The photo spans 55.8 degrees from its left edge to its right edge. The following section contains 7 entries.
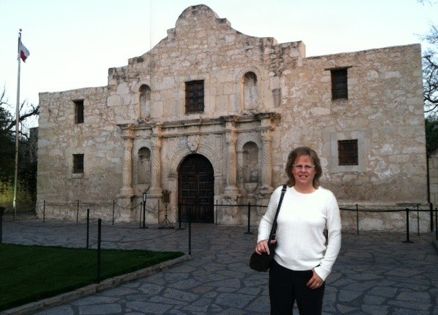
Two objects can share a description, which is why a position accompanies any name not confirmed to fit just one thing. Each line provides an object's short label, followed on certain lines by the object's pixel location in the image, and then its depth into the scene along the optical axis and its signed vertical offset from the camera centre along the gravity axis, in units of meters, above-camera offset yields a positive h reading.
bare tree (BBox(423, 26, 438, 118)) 21.36 +5.24
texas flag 18.41 +5.77
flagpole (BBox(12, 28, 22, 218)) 17.88 +2.83
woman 3.02 -0.46
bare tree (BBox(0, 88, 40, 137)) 18.87 +2.90
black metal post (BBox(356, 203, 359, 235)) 12.07 -1.12
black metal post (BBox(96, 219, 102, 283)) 5.99 -1.28
